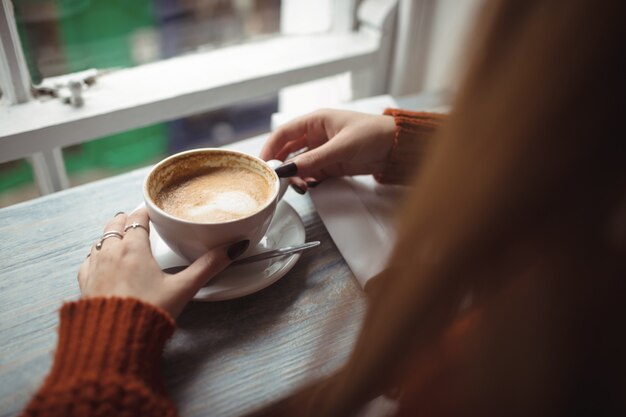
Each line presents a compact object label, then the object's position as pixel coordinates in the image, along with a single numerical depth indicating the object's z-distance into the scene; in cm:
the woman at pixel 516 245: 19
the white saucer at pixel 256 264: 58
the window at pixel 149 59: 93
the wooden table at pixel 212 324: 52
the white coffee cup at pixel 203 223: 56
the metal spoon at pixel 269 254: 60
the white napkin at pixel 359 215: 65
